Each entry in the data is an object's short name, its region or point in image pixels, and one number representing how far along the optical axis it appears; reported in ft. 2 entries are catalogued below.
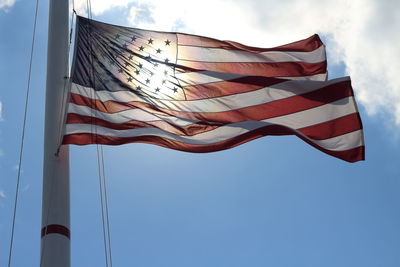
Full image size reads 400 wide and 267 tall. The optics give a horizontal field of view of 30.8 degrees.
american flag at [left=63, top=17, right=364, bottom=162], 49.80
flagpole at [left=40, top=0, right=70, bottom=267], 42.60
